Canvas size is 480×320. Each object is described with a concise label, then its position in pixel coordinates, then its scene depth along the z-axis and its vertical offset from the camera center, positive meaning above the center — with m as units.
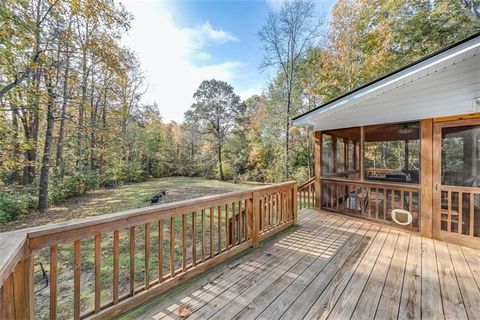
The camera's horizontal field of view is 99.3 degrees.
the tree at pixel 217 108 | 18.84 +4.61
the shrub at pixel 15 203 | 6.06 -1.41
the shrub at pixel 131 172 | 14.48 -1.09
